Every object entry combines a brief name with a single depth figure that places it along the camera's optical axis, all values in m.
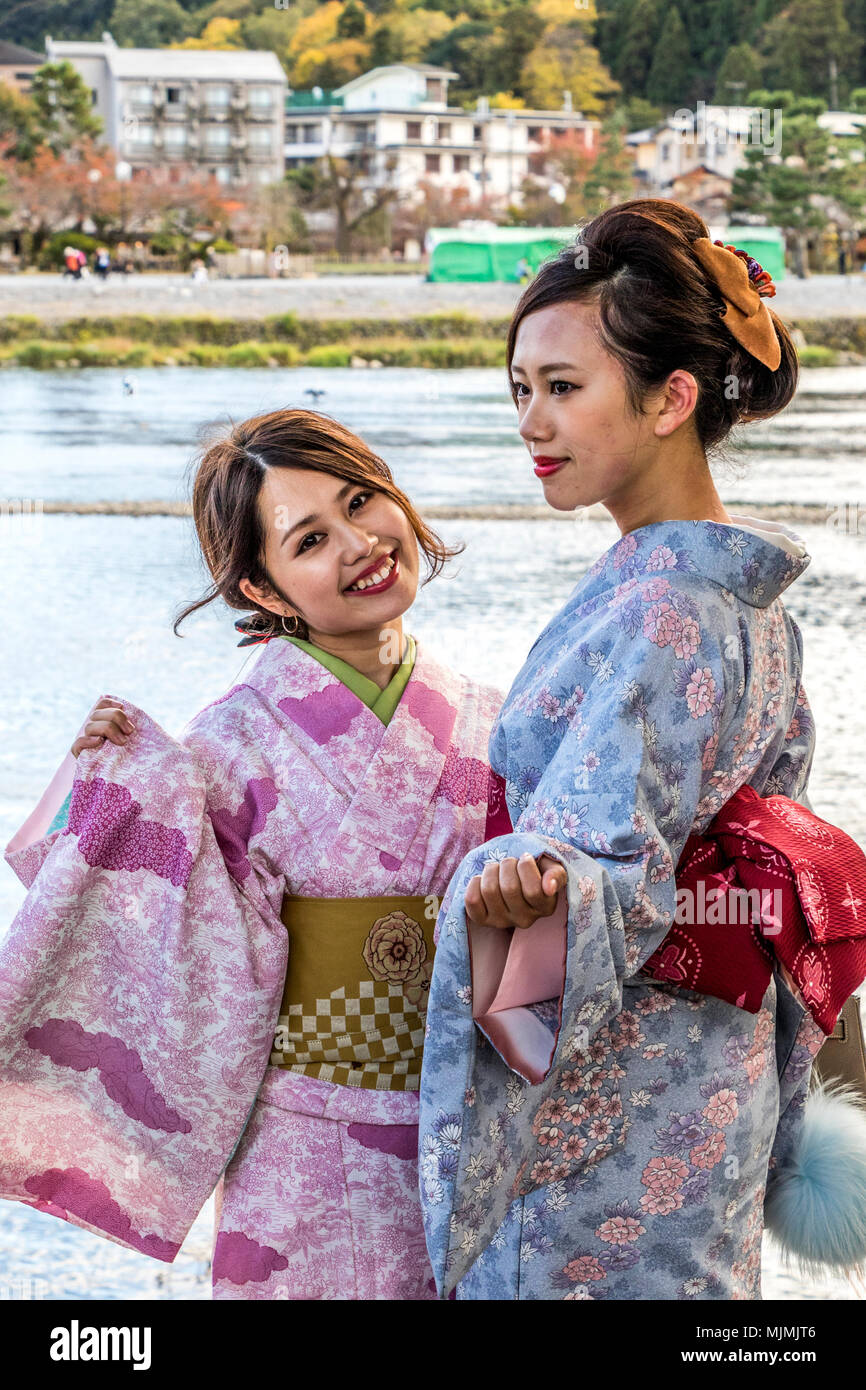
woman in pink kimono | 3.43
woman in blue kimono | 3.18
